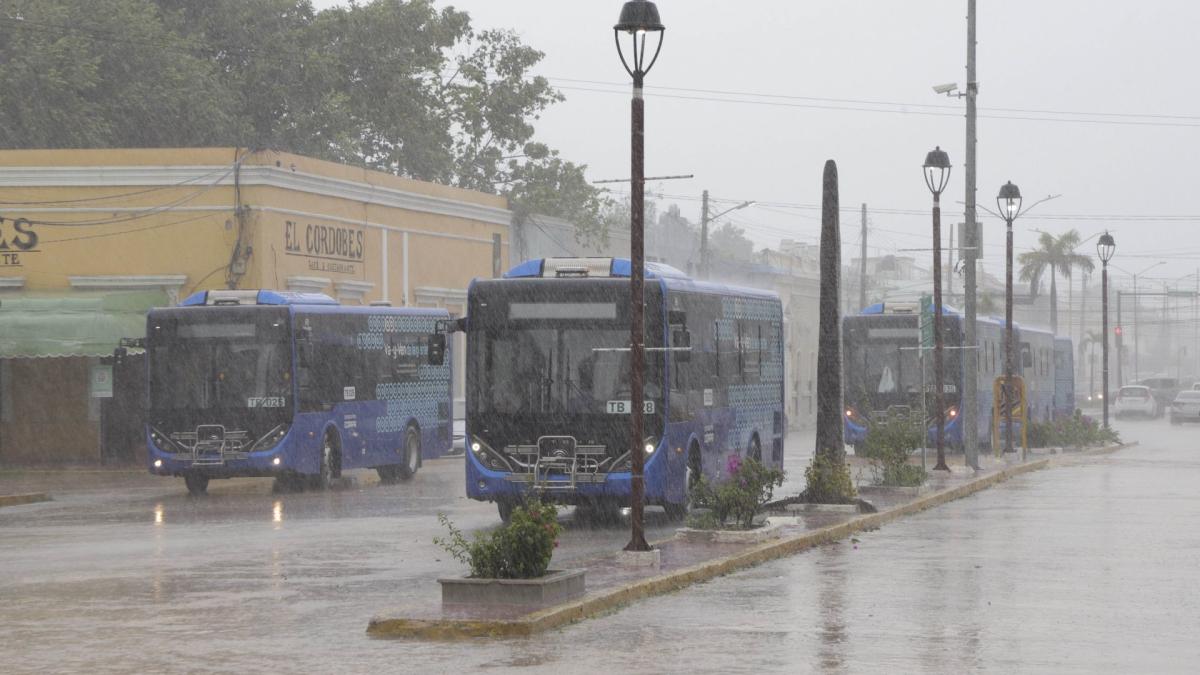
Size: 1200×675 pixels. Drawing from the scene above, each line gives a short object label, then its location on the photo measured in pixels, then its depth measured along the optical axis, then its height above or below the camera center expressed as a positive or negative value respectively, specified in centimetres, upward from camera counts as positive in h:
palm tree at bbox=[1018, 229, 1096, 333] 10556 +691
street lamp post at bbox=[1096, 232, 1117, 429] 5594 +318
